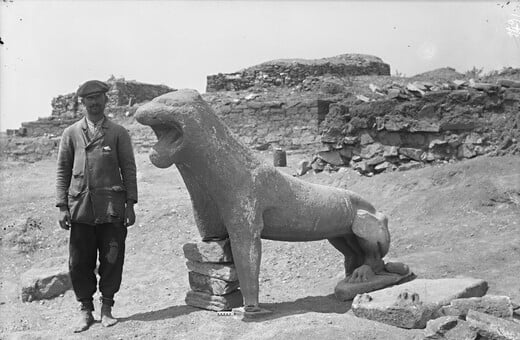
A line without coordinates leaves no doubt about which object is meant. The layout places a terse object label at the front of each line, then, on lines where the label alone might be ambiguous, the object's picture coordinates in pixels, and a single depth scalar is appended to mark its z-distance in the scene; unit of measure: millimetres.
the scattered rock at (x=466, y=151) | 9070
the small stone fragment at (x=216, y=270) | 4578
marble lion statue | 4219
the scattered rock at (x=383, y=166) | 9688
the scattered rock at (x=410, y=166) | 9461
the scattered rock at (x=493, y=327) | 3371
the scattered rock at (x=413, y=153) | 9477
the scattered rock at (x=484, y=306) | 3875
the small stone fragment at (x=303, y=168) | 10953
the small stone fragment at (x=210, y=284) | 4617
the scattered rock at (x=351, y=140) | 10109
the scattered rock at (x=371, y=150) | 9836
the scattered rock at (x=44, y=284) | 6715
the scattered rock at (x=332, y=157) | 10398
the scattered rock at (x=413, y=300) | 4039
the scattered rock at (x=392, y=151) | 9656
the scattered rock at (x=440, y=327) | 3568
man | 4359
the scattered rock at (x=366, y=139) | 9961
